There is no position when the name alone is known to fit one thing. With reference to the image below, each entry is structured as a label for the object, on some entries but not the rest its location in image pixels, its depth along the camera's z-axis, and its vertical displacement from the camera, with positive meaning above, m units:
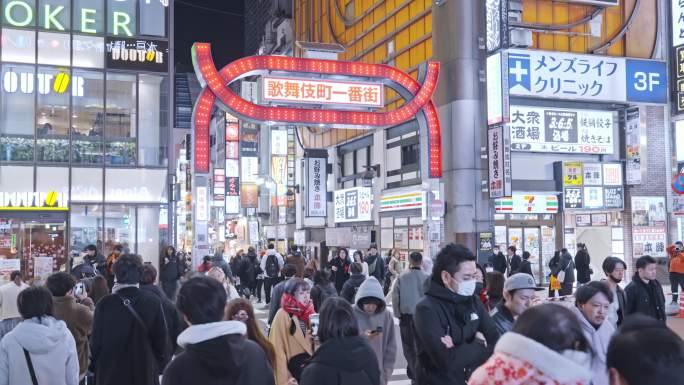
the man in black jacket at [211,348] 3.53 -0.60
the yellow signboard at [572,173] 29.23 +1.98
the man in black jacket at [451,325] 4.96 -0.70
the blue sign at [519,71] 28.61 +5.96
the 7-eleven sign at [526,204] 29.05 +0.77
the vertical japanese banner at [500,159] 26.00 +2.30
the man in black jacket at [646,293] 8.45 -0.82
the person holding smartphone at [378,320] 7.04 -0.93
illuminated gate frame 20.70 +3.74
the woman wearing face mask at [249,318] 5.48 -0.71
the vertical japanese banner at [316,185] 39.31 +2.19
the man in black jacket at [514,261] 21.24 -1.10
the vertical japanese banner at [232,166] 54.69 +4.49
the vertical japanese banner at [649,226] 29.30 -0.15
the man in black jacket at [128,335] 5.88 -0.88
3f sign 30.06 +5.82
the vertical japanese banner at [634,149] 29.44 +2.98
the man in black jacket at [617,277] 7.61 -0.59
